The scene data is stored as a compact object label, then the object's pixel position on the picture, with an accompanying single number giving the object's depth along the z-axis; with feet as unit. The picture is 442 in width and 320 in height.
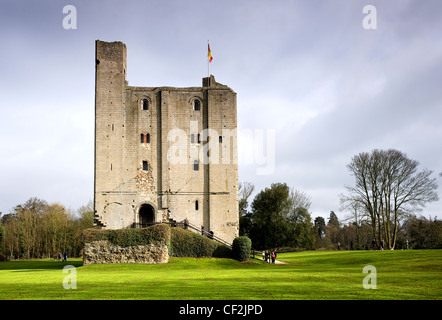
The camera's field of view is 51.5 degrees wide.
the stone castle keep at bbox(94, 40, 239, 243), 145.89
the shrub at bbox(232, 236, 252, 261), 130.41
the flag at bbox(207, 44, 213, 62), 156.44
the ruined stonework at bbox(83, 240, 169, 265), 118.83
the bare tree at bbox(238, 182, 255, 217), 254.47
